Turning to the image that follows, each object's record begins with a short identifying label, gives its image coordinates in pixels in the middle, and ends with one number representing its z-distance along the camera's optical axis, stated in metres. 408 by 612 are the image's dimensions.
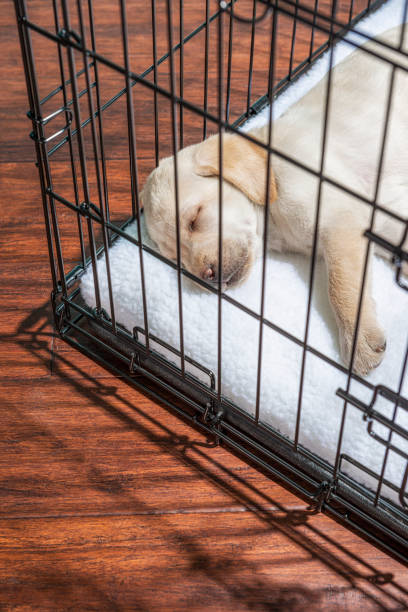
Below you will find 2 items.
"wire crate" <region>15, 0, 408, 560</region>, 1.03
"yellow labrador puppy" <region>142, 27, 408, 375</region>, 1.14
